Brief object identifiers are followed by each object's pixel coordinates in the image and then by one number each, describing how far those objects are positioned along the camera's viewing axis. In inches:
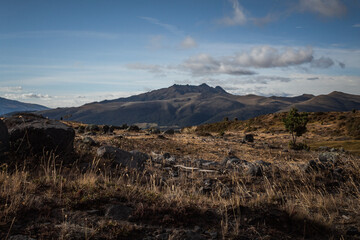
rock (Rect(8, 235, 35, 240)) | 152.9
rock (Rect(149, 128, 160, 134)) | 1651.1
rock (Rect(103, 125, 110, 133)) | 1553.4
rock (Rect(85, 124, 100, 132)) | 1527.2
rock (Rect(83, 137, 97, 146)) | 676.7
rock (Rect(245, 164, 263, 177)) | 445.1
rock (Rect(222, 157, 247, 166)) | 596.6
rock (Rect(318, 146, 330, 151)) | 1577.5
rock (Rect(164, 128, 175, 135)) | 1834.4
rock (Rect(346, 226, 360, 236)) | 205.7
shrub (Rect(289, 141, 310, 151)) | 1570.3
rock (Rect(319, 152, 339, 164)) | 459.1
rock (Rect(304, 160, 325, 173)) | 422.3
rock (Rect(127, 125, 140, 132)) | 1772.5
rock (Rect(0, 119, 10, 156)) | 318.7
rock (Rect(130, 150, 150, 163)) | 477.7
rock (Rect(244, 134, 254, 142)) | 1819.8
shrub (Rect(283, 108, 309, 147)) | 1841.8
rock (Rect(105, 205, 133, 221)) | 199.7
